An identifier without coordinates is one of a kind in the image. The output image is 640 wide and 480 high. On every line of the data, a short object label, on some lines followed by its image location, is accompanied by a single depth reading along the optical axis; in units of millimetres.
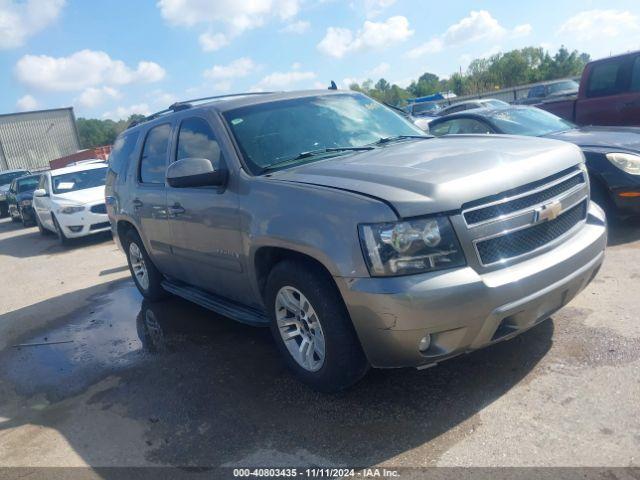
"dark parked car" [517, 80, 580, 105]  24672
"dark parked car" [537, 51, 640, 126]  8422
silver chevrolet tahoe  2971
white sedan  11648
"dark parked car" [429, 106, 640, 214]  5938
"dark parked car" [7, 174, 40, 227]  17719
